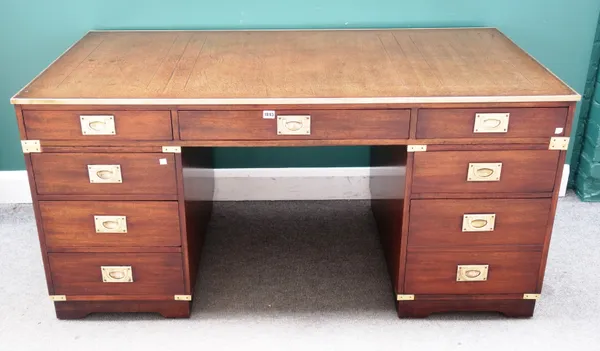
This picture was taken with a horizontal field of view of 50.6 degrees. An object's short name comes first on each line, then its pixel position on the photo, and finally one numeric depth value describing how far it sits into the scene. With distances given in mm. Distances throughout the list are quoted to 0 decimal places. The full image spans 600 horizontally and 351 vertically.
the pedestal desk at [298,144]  1615
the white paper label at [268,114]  1614
